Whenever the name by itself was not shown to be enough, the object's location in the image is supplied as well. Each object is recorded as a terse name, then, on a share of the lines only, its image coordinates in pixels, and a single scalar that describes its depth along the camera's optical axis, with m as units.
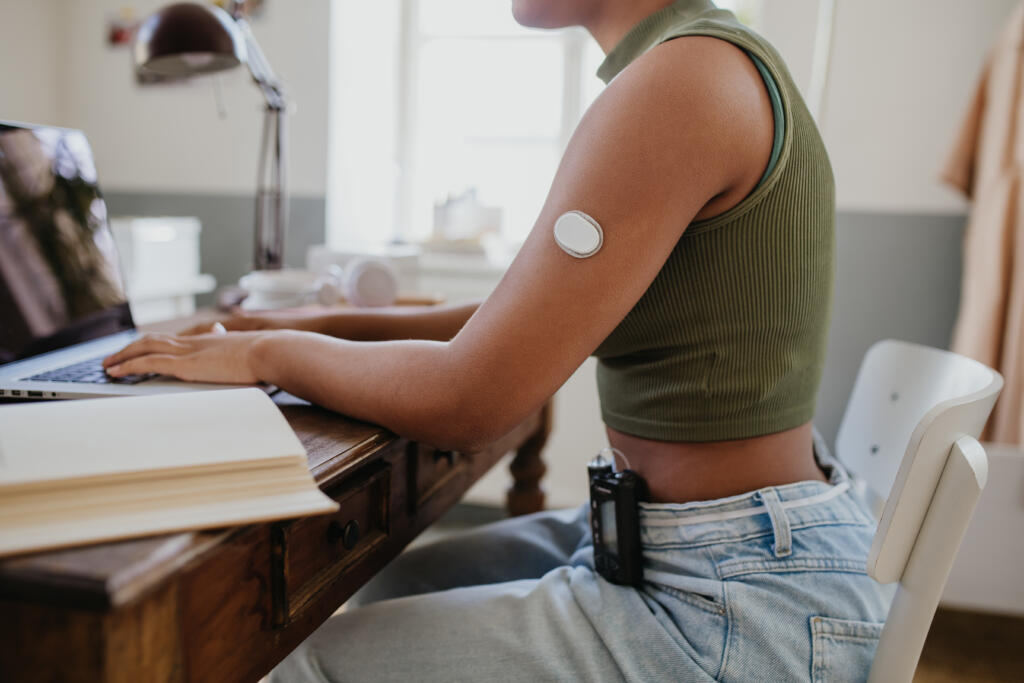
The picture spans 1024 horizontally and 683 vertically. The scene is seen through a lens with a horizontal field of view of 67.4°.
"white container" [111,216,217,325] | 2.13
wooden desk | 0.37
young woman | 0.60
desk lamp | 1.25
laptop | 0.78
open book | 0.40
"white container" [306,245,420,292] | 1.49
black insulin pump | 0.70
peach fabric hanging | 1.87
